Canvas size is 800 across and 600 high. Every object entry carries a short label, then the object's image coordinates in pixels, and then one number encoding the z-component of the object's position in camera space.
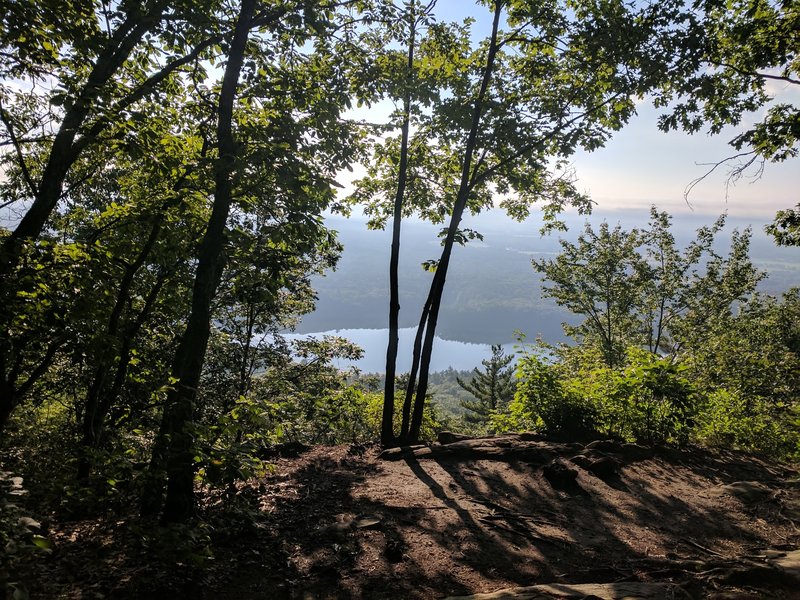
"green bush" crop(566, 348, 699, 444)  9.26
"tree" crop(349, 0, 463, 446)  9.26
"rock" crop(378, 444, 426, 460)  9.73
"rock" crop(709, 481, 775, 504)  7.17
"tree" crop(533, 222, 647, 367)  27.19
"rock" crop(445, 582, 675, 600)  4.16
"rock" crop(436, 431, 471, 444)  10.66
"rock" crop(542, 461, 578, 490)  7.76
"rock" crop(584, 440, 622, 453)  9.15
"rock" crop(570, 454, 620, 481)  8.17
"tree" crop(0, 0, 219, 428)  4.98
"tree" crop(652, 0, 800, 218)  9.17
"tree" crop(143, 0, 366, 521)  5.09
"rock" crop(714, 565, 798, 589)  4.10
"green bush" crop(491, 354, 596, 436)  10.27
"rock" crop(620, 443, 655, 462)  9.02
